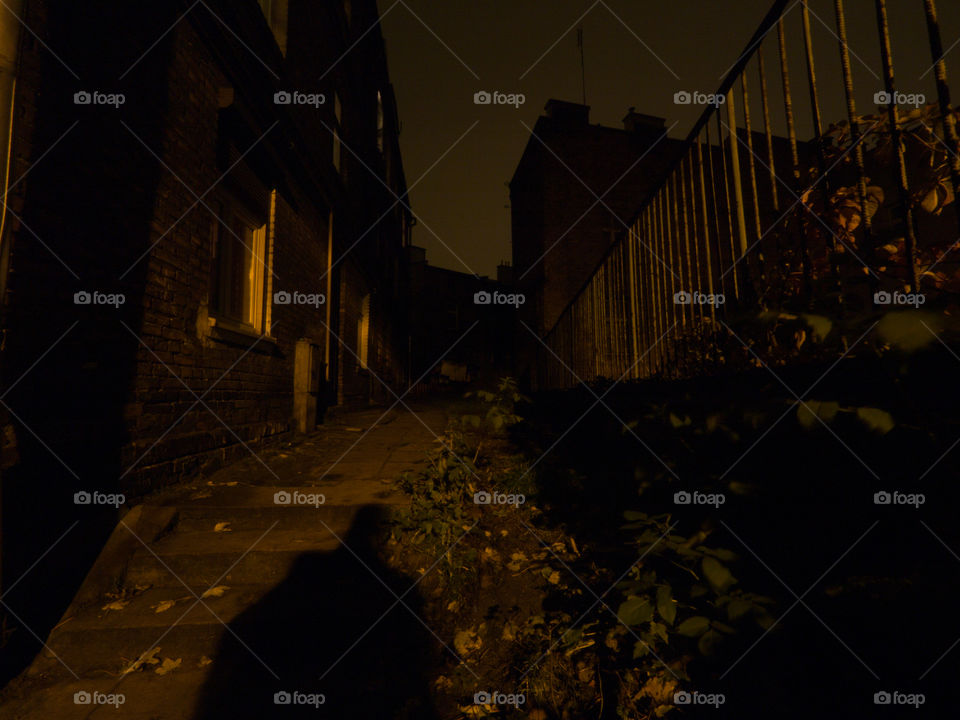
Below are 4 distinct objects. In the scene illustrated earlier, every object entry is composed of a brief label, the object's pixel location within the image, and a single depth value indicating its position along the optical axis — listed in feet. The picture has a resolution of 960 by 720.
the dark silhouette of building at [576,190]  60.90
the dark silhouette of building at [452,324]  93.30
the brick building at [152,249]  9.48
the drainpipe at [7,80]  6.74
